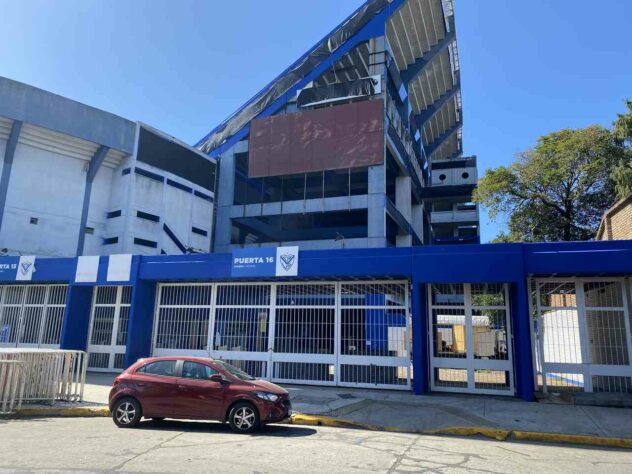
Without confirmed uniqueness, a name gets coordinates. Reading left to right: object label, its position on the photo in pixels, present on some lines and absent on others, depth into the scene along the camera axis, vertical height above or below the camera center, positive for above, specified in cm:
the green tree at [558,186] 2592 +902
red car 872 -98
